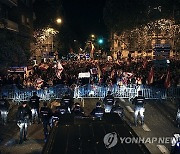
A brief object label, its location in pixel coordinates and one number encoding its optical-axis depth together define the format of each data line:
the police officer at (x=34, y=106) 15.03
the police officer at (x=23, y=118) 12.26
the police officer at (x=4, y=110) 14.82
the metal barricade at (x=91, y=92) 19.92
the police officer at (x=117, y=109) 13.61
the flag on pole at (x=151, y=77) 19.17
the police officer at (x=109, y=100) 15.12
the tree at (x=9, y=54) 19.06
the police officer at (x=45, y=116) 12.51
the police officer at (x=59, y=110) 12.33
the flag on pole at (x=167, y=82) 18.62
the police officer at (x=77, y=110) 12.00
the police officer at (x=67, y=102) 14.29
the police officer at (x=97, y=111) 12.41
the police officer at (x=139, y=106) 14.13
